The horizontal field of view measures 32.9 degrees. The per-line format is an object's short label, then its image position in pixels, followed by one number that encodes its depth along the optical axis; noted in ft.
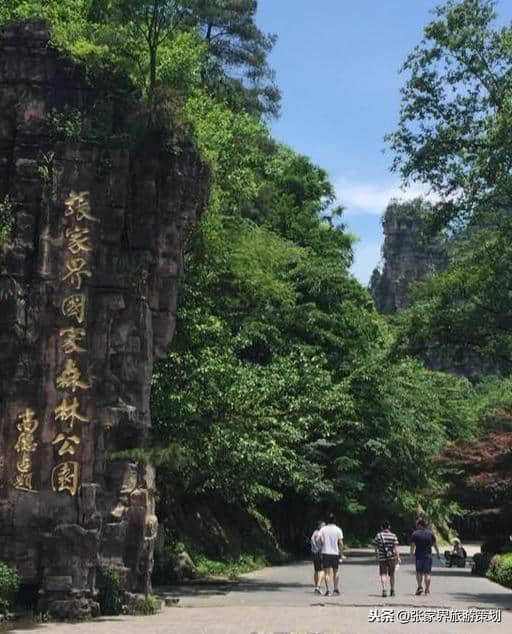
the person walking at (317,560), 54.29
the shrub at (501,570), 63.10
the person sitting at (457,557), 87.56
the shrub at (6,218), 42.96
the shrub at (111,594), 41.39
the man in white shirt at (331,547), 53.11
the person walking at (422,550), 53.78
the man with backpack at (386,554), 51.90
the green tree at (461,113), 60.34
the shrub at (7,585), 39.01
